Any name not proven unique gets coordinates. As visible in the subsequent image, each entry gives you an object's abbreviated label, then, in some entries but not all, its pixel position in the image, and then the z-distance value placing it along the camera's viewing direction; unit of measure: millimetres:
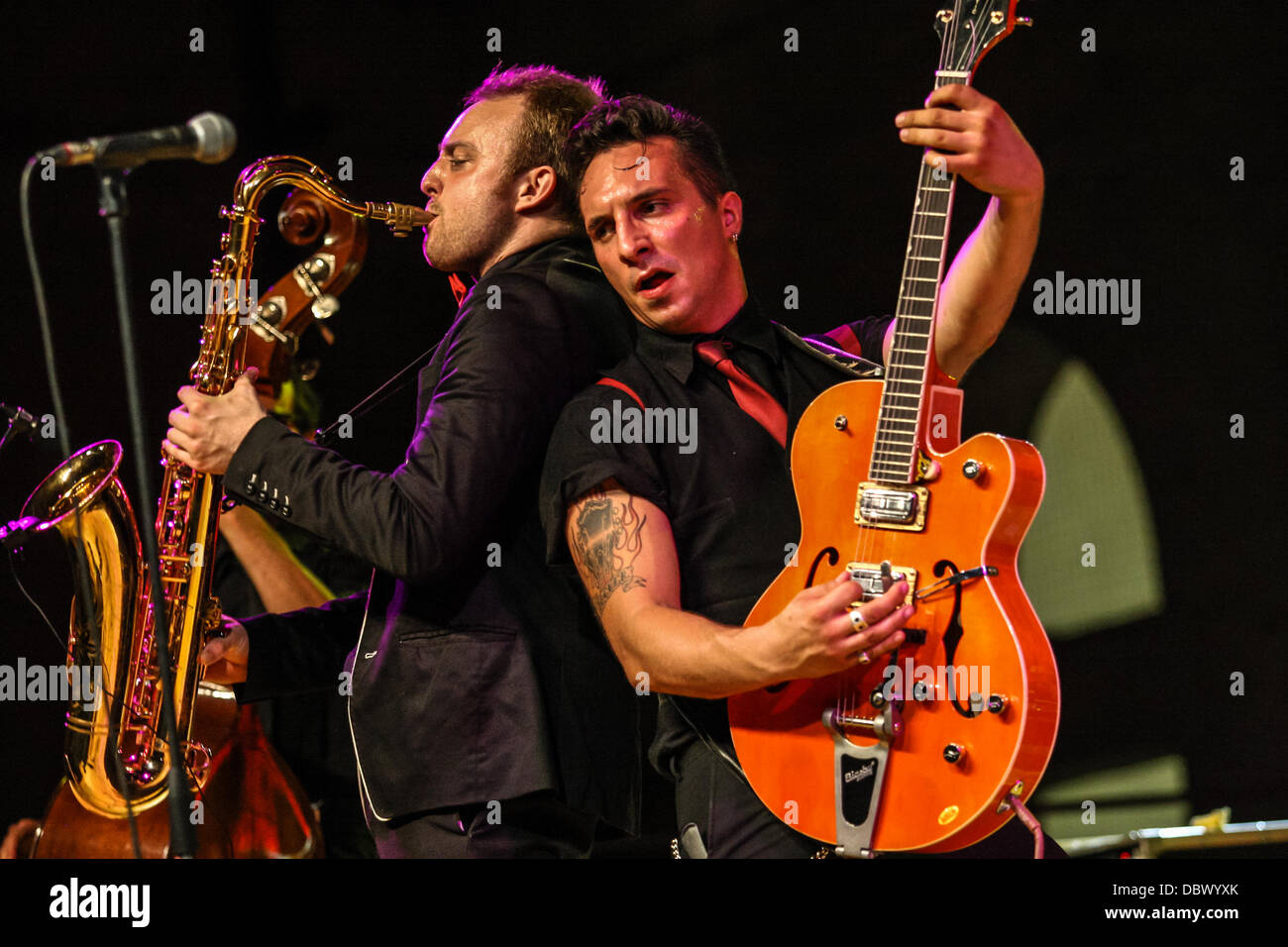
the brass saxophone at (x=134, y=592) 4941
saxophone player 4646
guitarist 4471
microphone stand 4307
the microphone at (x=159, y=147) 4360
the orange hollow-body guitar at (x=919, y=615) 4389
